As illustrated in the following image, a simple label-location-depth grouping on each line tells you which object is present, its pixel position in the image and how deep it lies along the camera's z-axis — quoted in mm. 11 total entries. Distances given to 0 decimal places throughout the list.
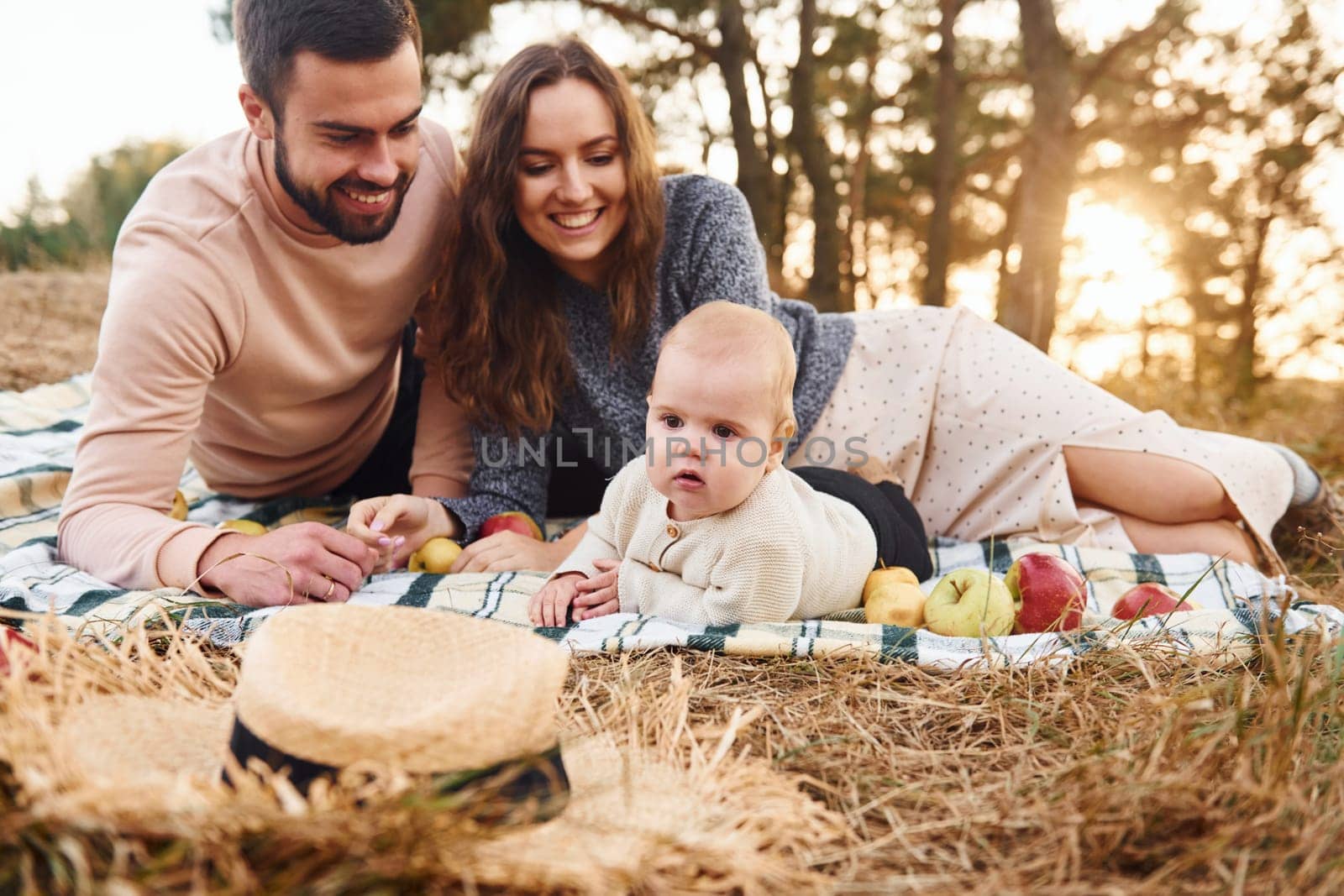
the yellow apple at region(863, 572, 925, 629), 2418
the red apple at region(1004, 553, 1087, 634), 2357
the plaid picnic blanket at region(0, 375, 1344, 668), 2143
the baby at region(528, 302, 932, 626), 2115
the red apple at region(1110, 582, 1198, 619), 2430
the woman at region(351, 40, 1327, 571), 2924
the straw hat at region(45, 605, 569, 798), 1214
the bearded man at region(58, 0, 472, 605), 2477
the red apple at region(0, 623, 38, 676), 1516
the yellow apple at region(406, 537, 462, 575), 2984
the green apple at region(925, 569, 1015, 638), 2311
